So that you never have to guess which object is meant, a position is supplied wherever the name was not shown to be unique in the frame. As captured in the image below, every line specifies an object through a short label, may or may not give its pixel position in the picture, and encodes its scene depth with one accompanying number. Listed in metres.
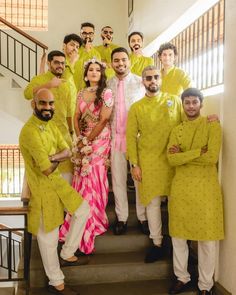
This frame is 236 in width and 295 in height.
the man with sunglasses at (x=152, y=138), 2.10
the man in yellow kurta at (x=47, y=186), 1.84
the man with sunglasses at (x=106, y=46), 3.34
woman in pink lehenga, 2.22
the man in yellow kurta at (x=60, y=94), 2.38
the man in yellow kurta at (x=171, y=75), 2.47
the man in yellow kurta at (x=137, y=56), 2.92
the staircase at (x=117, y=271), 2.13
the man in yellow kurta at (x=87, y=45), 3.18
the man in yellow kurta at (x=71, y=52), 2.88
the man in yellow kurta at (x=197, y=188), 1.91
